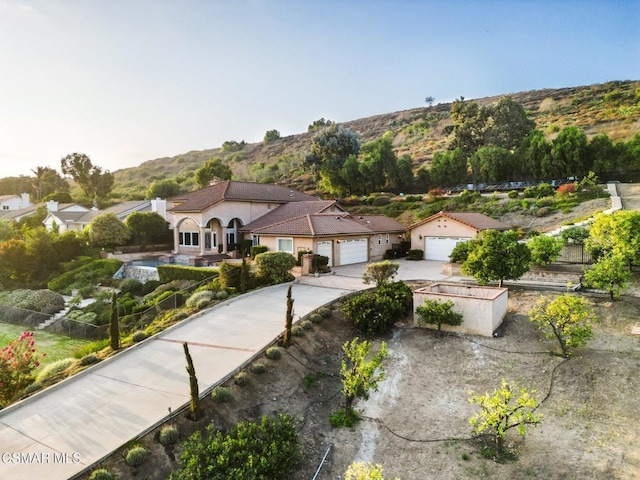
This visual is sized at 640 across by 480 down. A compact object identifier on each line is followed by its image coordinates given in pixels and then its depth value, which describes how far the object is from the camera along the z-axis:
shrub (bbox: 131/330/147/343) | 15.75
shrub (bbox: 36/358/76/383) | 13.41
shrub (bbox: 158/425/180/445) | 9.38
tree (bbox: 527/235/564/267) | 22.70
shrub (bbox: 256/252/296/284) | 24.50
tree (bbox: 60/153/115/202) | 72.00
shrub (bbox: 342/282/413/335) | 17.36
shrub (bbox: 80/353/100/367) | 13.84
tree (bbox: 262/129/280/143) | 148.25
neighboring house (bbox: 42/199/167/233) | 47.41
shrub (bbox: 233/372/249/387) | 11.99
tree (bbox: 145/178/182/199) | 75.99
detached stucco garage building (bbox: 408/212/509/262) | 32.31
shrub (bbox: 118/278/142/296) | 29.88
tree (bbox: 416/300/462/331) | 17.05
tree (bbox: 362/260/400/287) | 21.53
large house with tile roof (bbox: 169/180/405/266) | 30.44
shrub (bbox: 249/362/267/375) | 12.79
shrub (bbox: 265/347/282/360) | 13.75
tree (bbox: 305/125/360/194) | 64.41
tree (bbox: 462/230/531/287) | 20.20
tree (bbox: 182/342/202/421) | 9.99
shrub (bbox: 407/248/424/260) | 34.38
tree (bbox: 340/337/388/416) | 11.77
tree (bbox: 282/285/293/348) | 14.69
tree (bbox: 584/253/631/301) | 17.64
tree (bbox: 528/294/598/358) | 14.48
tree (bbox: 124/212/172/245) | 40.97
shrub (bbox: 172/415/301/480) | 8.36
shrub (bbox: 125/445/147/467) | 8.68
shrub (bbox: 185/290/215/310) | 20.53
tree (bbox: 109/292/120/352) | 14.58
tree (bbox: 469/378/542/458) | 9.95
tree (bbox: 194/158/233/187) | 70.19
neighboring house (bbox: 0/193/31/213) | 72.00
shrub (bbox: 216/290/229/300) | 21.52
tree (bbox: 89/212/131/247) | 38.34
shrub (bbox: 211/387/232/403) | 11.06
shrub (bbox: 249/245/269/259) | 30.80
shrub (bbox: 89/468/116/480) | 8.08
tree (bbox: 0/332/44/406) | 12.09
